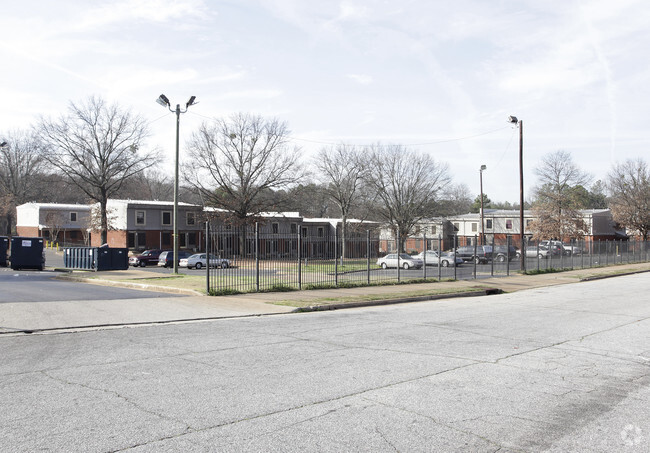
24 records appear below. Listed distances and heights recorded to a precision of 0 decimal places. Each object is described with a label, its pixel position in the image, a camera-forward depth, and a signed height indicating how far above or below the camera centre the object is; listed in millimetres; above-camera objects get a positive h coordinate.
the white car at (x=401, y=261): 24828 -943
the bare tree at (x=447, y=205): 56781 +3845
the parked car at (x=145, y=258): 48188 -1497
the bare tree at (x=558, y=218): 67562 +2915
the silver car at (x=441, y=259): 29406 -972
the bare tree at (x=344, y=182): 61188 +6750
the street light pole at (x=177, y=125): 28297 +6140
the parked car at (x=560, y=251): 39491 -717
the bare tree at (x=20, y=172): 84688 +10825
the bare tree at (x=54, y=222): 71075 +2465
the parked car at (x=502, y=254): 32656 -783
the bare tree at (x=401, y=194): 56500 +4983
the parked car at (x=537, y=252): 36250 -754
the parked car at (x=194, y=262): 41719 -1571
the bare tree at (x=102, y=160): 56188 +8554
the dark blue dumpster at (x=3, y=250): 36906 -599
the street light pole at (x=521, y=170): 33781 +4524
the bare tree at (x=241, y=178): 57000 +6729
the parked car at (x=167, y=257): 45562 -1332
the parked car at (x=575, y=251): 40944 -731
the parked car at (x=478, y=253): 32688 -727
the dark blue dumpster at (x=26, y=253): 34719 -758
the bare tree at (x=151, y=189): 93319 +9575
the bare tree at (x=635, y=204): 72438 +4936
